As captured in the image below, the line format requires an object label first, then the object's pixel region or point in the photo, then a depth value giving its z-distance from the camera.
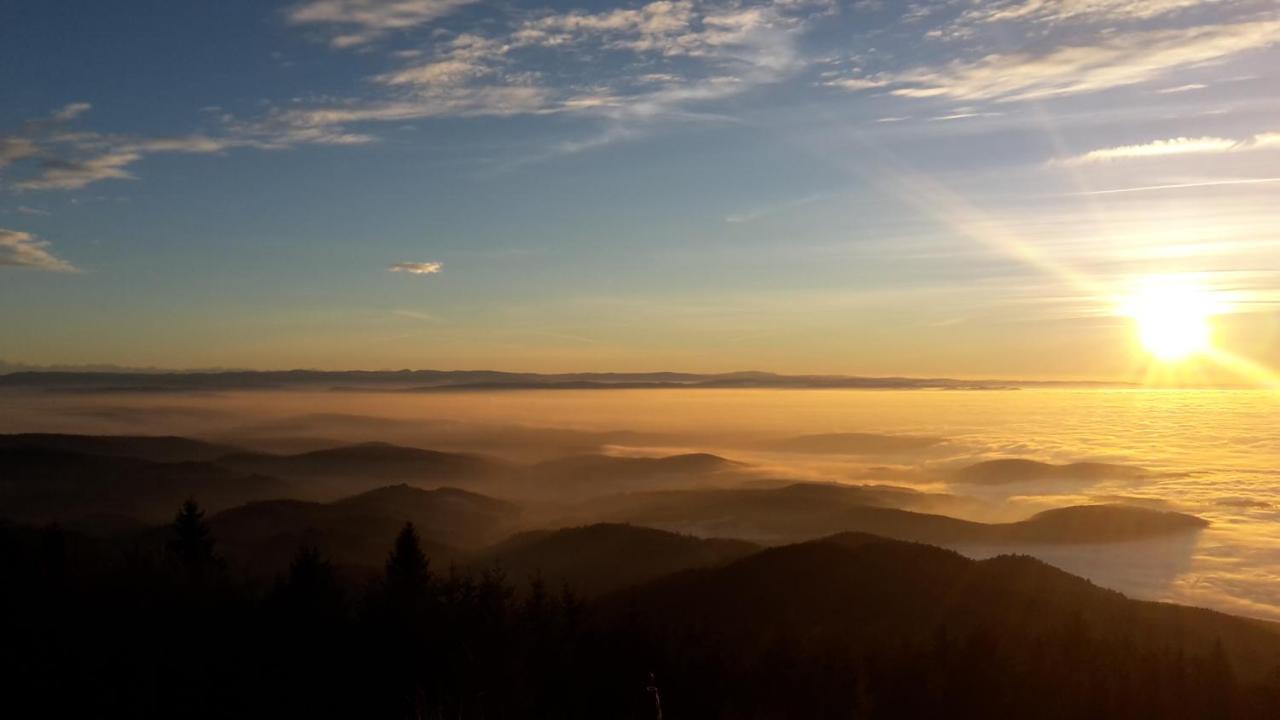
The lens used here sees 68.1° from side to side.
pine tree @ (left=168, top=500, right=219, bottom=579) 65.82
